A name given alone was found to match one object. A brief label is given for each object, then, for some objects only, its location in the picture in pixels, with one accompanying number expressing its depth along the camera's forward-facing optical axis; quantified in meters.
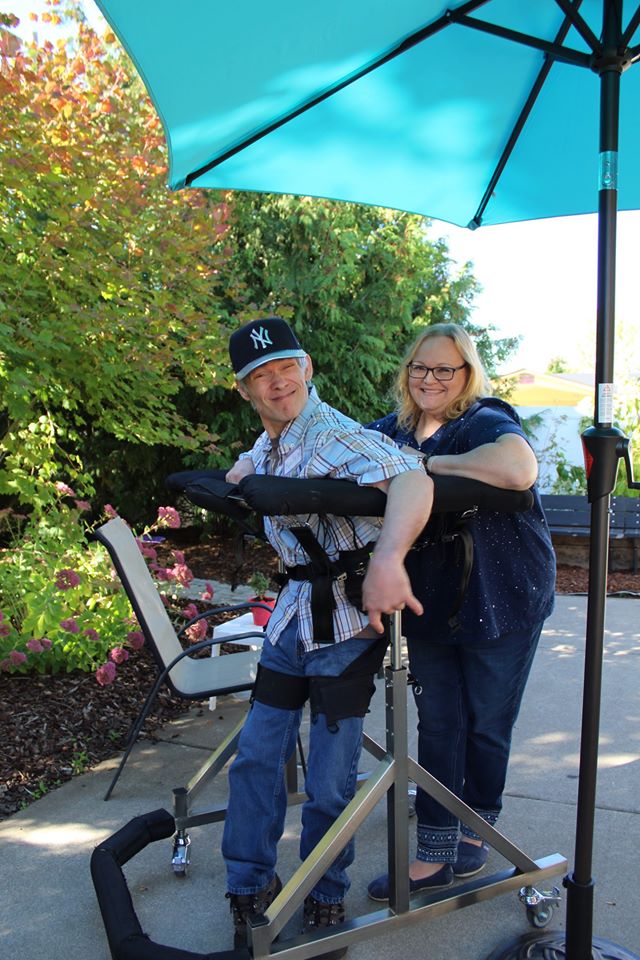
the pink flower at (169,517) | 5.08
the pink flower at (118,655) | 4.18
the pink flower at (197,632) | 4.50
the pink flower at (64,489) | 4.91
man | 2.06
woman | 2.44
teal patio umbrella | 1.94
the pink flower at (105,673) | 3.94
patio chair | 3.13
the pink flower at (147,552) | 5.15
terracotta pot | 4.21
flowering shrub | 4.38
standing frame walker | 1.98
